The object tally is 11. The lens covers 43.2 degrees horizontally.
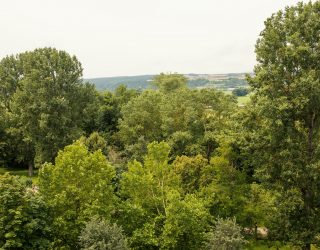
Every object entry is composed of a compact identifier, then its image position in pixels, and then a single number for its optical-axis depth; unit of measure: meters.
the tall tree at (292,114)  27.16
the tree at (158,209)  28.62
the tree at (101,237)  23.70
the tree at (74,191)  27.27
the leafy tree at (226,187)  35.84
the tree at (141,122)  57.56
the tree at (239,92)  170.65
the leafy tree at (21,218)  23.83
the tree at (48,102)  57.25
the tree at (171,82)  95.57
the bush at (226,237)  25.30
